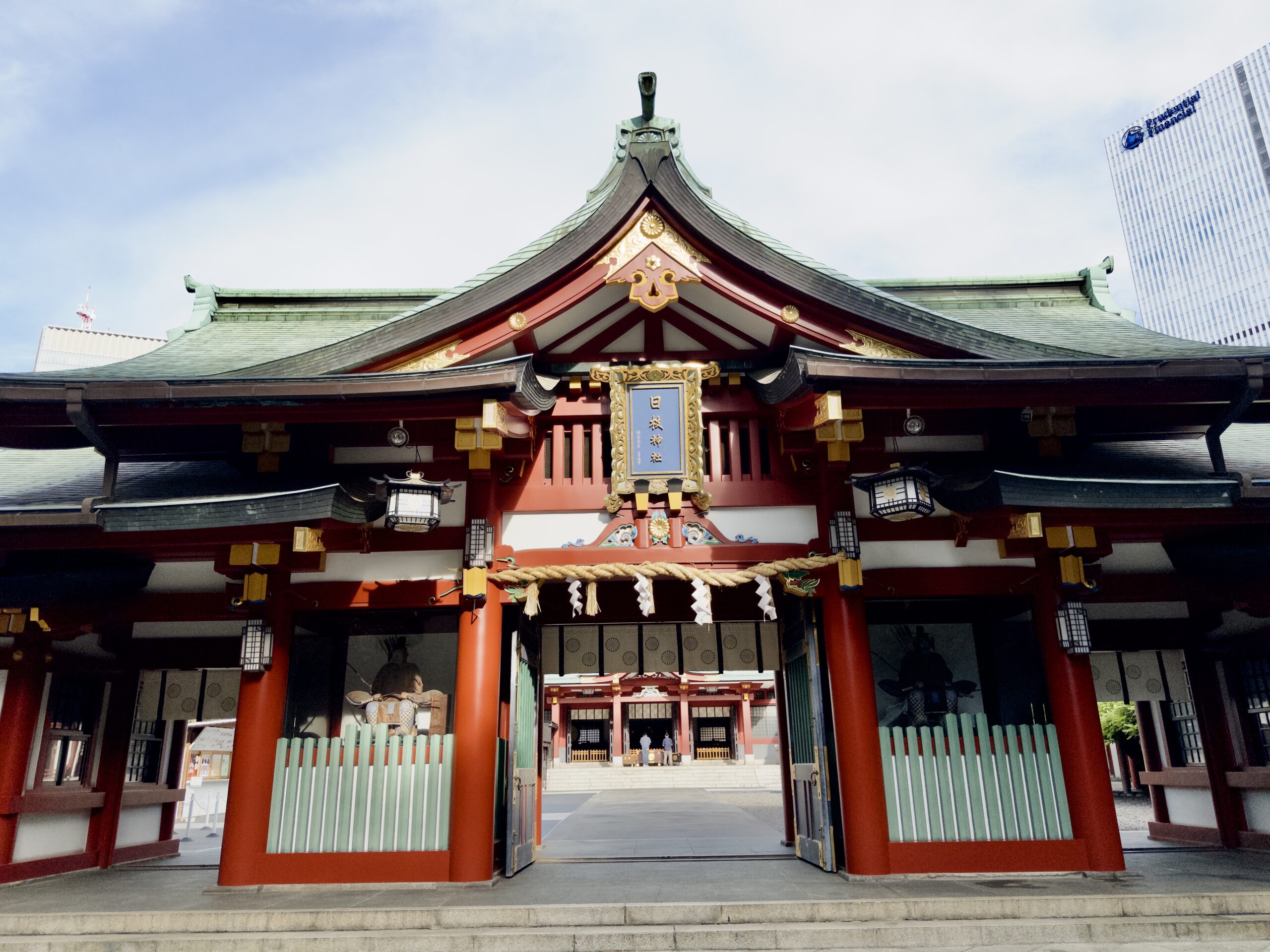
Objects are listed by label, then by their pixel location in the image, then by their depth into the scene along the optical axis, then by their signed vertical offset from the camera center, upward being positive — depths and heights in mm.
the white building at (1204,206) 106188 +66554
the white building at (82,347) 92688 +44323
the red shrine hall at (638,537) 9023 +2092
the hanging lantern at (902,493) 8742 +2293
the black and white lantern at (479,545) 9594 +2050
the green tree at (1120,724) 27016 -549
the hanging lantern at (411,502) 8812 +2352
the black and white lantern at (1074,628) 9406 +895
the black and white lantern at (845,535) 9586 +2047
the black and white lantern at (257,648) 9430 +917
